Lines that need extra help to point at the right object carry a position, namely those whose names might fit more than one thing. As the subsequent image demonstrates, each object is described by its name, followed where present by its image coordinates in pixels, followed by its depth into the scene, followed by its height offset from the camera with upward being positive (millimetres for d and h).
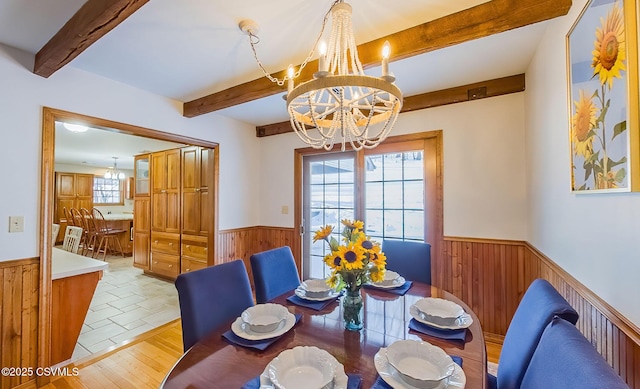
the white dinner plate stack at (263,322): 1122 -566
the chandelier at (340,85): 1123 +502
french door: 2660 +76
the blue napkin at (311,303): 1435 -590
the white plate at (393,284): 1697 -564
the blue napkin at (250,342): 1045 -582
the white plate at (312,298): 1523 -576
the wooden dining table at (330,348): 873 -593
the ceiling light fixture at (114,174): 8086 +777
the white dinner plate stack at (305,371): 810 -563
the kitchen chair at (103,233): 5711 -747
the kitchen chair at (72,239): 3485 -539
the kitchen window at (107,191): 8133 +265
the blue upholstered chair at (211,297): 1271 -523
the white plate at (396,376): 808 -570
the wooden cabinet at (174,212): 3602 -198
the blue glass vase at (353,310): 1196 -508
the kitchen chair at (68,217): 6625 -449
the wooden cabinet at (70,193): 7359 +180
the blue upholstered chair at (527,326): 884 -487
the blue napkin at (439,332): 1111 -588
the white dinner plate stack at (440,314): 1205 -564
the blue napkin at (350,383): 817 -584
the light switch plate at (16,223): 1790 -163
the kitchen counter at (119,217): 6047 -416
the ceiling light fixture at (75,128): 3005 +830
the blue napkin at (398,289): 1643 -584
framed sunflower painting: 850 +377
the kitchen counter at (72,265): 2020 -551
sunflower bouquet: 1115 -272
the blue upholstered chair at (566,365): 525 -375
